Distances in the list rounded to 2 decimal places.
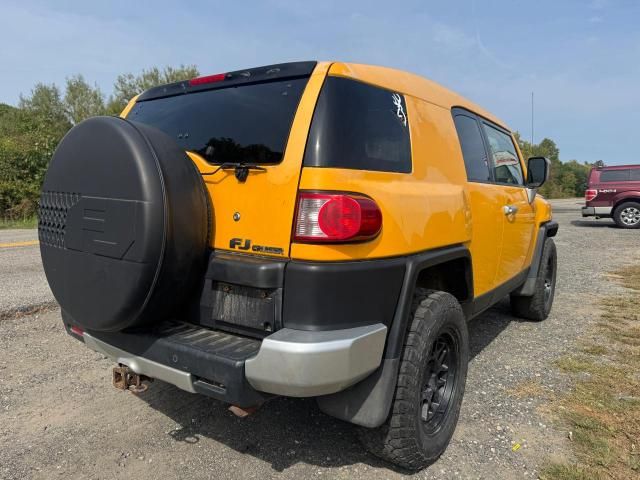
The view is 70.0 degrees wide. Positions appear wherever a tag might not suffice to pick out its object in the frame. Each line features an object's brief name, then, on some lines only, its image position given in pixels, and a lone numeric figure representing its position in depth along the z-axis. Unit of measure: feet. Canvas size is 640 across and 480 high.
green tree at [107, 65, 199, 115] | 119.44
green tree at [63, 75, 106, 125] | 133.18
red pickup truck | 46.73
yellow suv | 6.18
